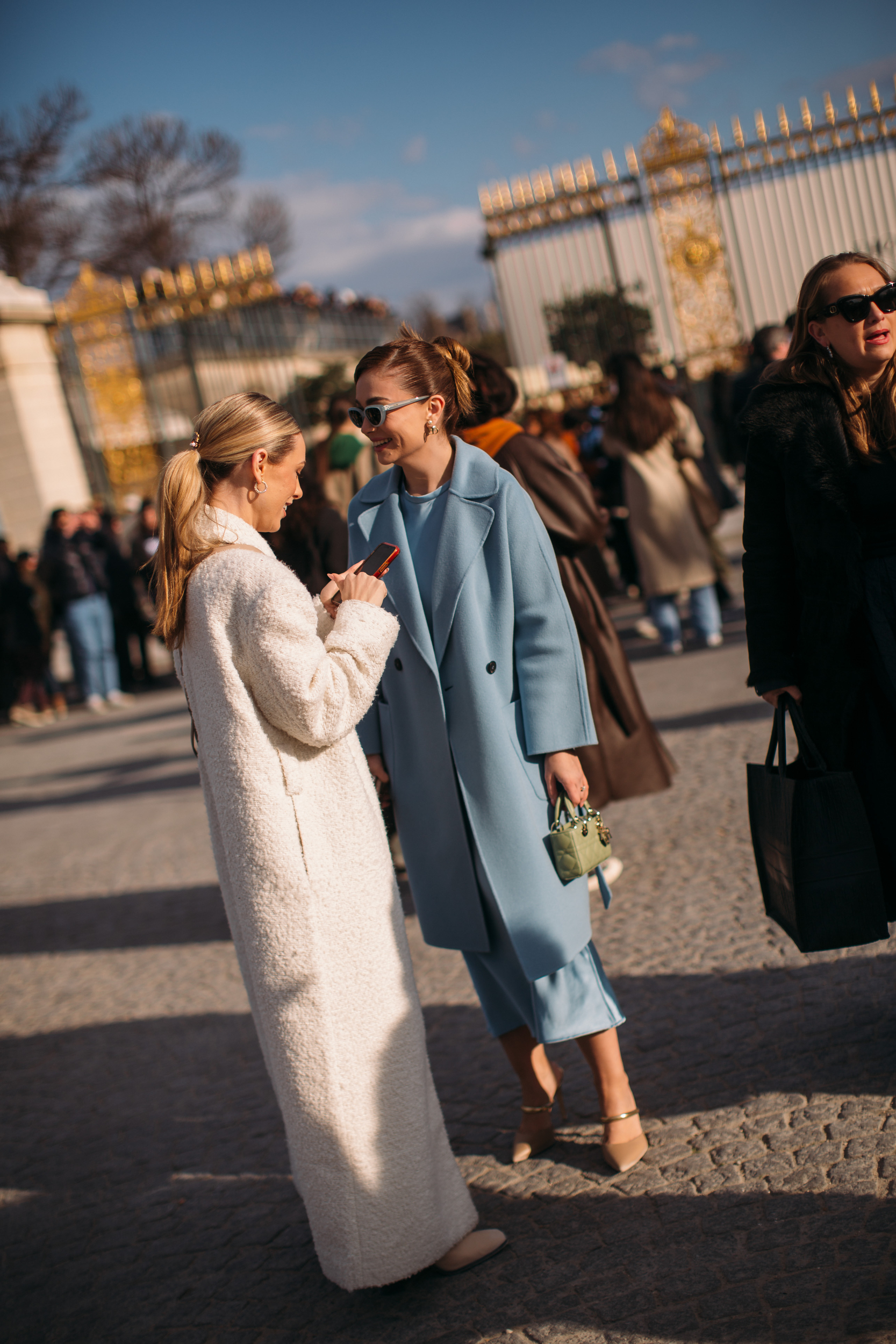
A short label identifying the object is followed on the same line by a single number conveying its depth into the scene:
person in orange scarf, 3.85
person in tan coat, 7.71
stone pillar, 15.01
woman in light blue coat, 2.71
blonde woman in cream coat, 2.31
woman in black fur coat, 2.62
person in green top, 5.84
